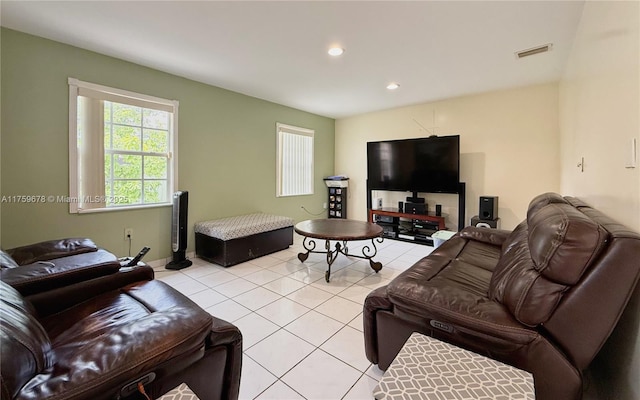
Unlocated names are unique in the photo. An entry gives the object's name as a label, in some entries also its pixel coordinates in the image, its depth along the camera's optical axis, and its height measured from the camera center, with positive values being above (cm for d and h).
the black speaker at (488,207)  397 -13
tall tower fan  325 -40
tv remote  191 -47
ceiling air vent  273 +151
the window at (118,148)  281 +52
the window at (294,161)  496 +68
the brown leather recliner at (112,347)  75 -52
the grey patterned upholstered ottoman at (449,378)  88 -61
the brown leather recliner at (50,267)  143 -43
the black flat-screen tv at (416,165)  427 +55
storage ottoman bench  338 -54
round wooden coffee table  292 -38
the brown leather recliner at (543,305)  98 -46
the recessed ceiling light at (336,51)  275 +148
